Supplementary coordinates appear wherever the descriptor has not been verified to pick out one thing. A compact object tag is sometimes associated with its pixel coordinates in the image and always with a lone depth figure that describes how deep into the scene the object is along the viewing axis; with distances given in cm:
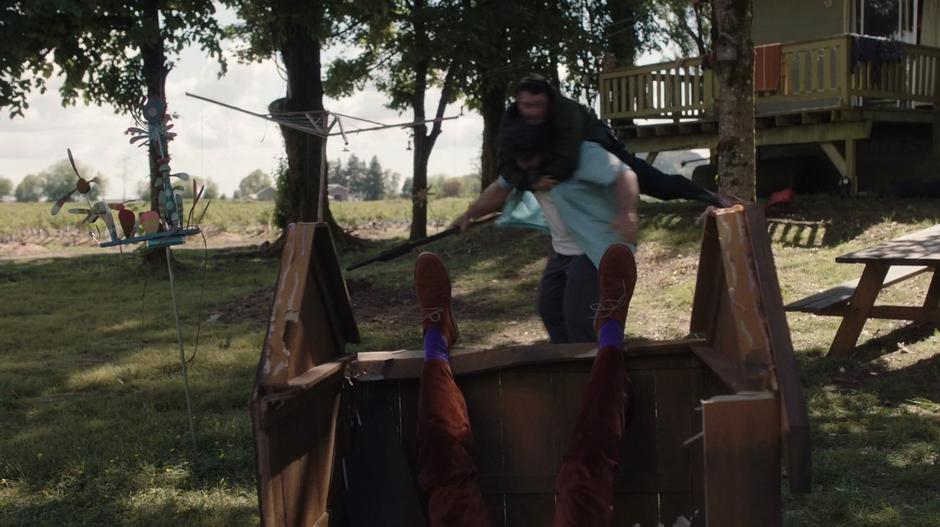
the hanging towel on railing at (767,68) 1550
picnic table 713
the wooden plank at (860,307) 722
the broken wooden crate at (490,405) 305
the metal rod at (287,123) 729
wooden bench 717
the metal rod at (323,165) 681
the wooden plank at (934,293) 778
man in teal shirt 390
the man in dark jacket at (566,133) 398
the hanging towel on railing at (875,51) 1478
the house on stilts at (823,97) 1494
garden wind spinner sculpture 519
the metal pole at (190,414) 545
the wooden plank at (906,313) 728
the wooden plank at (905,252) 679
